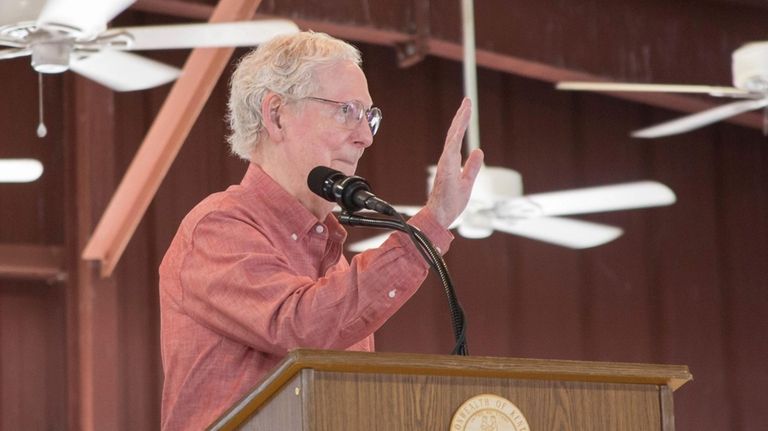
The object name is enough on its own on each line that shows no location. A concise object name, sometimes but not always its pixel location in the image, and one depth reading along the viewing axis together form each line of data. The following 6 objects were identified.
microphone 5.48
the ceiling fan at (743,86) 12.31
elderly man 5.50
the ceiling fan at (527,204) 12.60
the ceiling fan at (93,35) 9.59
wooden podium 5.16
